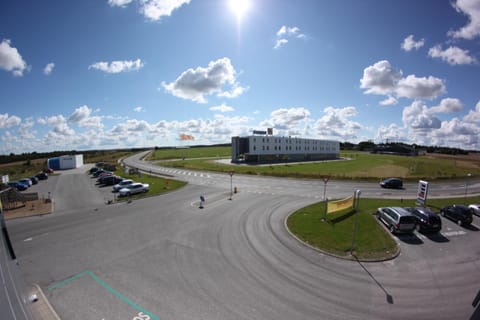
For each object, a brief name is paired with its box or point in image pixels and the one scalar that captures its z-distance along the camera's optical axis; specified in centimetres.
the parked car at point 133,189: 2994
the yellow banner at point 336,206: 1847
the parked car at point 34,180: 4326
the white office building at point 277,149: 8438
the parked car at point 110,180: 3916
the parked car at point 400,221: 1684
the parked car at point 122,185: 3269
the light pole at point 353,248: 1395
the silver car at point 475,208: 2189
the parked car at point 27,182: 3949
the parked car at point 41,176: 4744
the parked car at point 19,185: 3759
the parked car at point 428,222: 1733
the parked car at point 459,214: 1927
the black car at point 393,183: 3591
